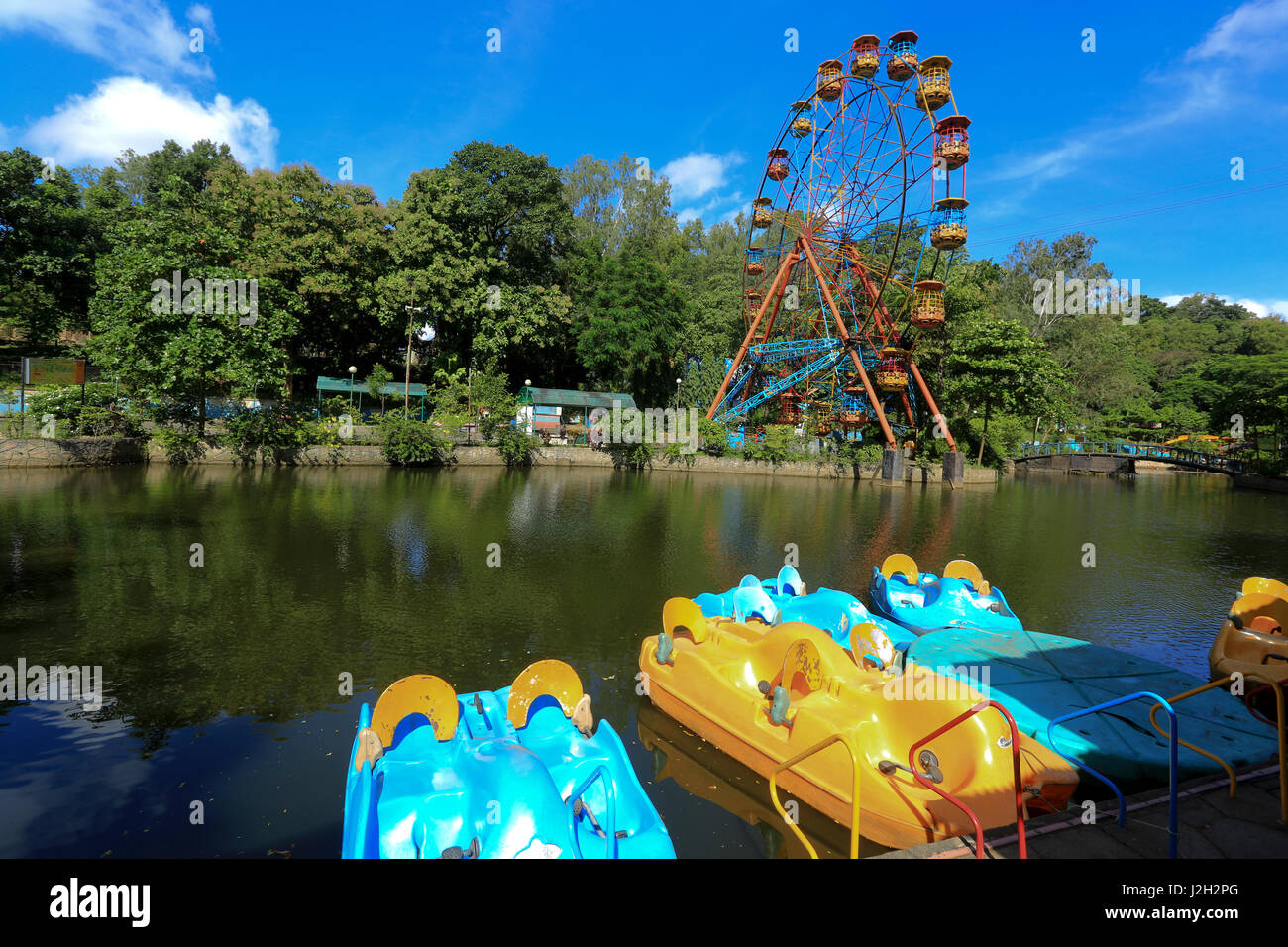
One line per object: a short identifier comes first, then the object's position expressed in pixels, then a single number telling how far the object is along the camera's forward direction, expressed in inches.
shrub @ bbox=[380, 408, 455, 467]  1229.7
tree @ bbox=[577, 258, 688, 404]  1603.1
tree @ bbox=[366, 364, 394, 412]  1393.9
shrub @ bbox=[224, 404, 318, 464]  1119.6
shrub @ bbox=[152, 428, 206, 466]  1062.4
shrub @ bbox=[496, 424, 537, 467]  1354.6
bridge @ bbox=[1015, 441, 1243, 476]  1833.2
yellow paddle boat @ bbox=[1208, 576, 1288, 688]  318.7
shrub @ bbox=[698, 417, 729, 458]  1477.6
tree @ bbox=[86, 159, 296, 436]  989.2
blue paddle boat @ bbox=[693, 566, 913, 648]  346.6
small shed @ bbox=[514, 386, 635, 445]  1542.8
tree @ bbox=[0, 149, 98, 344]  1272.1
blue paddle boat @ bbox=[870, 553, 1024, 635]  386.3
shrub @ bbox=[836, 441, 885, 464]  1435.8
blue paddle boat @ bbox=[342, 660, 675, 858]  160.7
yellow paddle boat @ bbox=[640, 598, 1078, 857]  201.9
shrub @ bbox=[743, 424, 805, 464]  1443.2
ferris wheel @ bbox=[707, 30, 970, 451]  1188.5
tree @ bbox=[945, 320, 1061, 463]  1405.0
